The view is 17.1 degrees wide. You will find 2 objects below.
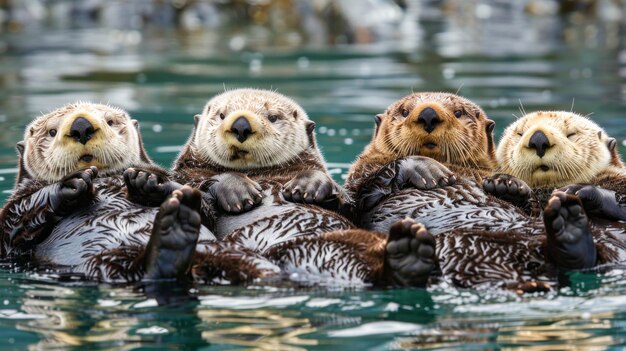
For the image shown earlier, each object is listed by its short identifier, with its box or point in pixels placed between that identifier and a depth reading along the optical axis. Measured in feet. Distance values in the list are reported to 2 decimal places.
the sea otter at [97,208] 32.78
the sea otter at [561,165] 39.16
